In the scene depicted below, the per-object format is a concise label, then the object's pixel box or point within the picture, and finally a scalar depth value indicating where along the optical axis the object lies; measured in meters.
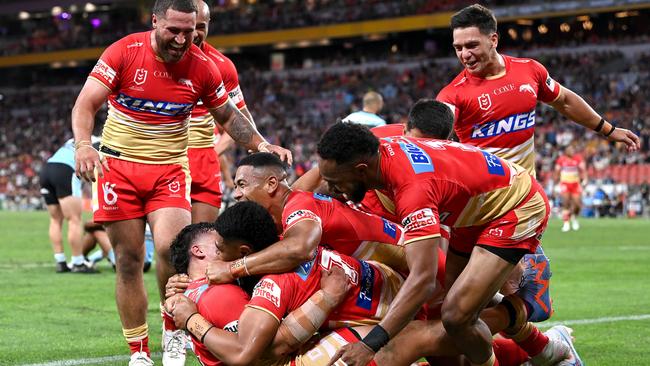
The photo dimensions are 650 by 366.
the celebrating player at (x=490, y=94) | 7.94
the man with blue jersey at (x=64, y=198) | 15.27
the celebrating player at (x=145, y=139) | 7.34
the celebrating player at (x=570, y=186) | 26.78
